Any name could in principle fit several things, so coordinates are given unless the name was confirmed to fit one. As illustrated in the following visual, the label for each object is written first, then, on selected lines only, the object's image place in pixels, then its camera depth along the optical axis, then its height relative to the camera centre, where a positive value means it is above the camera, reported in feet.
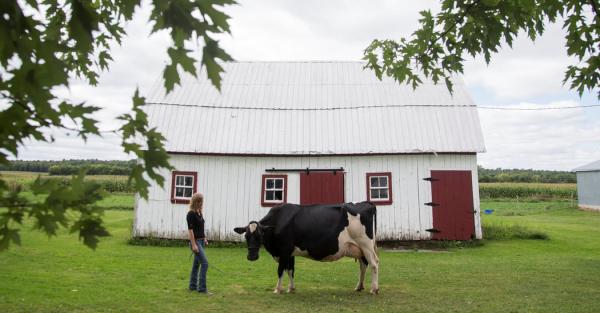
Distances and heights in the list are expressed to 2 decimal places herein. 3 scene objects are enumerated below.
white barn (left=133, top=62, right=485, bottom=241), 52.60 +3.20
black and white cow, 29.04 -2.66
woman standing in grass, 27.53 -2.49
